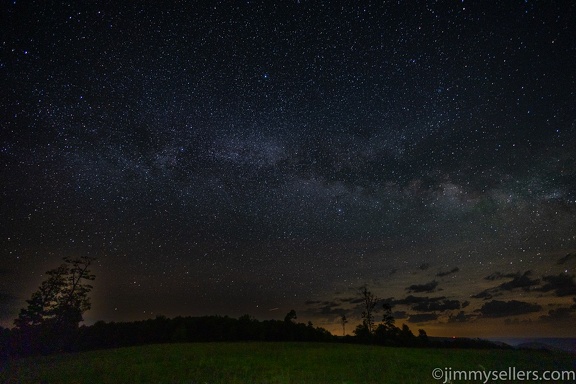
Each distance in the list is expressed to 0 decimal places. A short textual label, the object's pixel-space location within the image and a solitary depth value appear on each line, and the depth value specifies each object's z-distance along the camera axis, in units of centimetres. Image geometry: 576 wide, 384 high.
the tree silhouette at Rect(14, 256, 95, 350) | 6278
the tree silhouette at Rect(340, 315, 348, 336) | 11712
